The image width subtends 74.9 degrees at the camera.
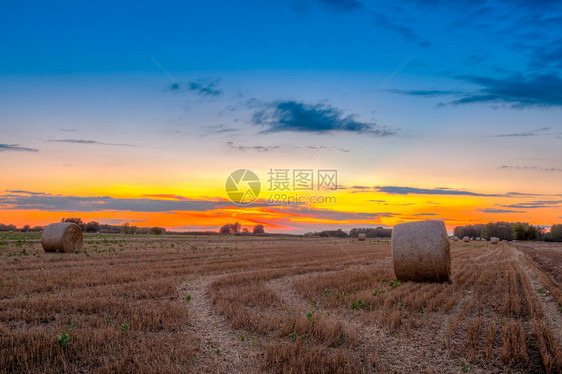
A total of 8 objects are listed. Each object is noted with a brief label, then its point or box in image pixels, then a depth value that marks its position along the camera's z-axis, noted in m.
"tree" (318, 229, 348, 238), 92.40
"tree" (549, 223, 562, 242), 115.56
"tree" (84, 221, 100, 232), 84.62
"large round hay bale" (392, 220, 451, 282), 14.27
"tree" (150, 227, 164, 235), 81.97
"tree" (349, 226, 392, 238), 99.64
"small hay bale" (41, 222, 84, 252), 23.27
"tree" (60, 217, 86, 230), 84.78
